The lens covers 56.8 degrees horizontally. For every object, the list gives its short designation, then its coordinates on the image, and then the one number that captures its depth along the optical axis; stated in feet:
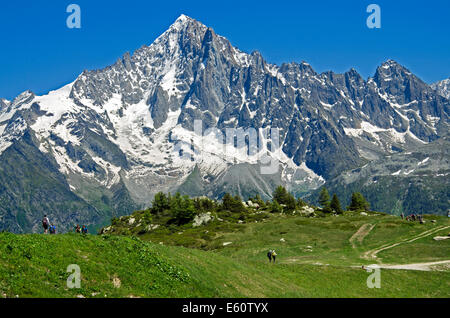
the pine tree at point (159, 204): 627.87
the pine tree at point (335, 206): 572.83
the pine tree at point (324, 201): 640.42
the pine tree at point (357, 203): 620.04
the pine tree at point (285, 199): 630.45
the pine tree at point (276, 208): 562.25
